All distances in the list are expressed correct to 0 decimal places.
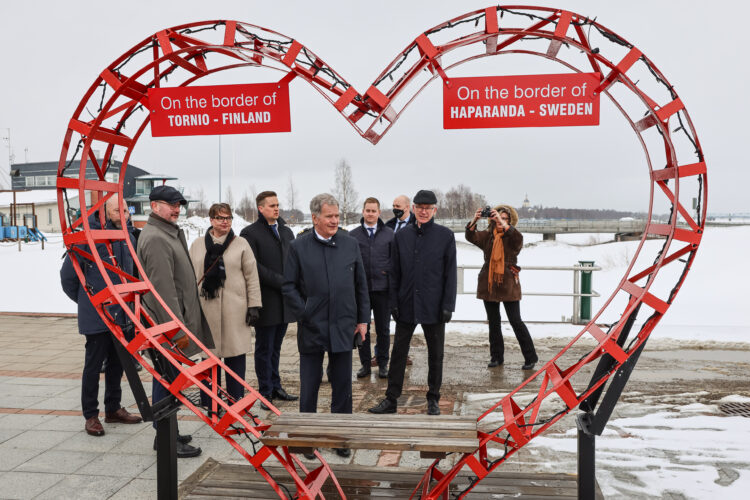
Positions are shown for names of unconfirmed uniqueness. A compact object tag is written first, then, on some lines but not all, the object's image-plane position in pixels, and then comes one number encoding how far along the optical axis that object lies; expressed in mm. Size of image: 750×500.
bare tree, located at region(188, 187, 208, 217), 94688
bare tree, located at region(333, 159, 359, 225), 76812
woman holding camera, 6848
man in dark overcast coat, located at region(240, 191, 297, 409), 5750
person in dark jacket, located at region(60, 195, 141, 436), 4871
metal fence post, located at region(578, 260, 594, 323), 9664
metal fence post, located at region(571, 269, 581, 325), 9762
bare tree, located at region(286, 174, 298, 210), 97812
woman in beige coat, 5051
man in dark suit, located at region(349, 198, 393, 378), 6688
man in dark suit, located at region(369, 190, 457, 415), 5391
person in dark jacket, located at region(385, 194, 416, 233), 7047
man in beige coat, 4371
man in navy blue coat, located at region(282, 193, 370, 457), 4500
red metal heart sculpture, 3176
